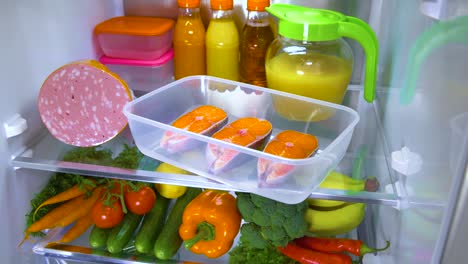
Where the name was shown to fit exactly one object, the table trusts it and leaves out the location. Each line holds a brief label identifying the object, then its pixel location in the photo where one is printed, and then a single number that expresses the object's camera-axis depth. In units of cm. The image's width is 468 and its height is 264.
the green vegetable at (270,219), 102
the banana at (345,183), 99
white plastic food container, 89
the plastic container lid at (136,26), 131
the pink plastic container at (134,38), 131
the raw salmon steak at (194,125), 96
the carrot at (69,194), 113
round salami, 106
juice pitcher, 105
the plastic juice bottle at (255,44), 129
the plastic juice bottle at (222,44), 130
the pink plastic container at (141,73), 136
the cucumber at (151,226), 119
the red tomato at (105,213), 121
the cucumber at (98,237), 120
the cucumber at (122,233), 119
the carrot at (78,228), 123
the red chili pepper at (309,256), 114
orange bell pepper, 114
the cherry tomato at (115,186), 122
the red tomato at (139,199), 123
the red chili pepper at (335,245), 113
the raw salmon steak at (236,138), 92
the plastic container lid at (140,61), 134
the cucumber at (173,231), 118
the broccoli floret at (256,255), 114
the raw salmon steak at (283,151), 87
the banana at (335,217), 112
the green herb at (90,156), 107
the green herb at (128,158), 105
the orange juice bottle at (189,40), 132
